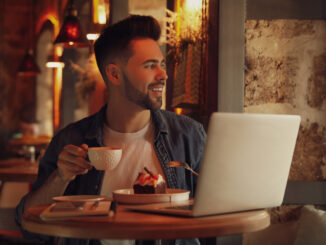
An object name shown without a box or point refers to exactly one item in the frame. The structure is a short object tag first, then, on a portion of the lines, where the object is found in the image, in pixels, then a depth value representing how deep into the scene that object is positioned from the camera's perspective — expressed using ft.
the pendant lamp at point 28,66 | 27.27
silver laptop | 5.29
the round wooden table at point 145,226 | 5.16
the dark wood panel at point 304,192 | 8.59
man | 7.40
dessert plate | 6.17
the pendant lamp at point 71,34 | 13.49
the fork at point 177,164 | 6.73
